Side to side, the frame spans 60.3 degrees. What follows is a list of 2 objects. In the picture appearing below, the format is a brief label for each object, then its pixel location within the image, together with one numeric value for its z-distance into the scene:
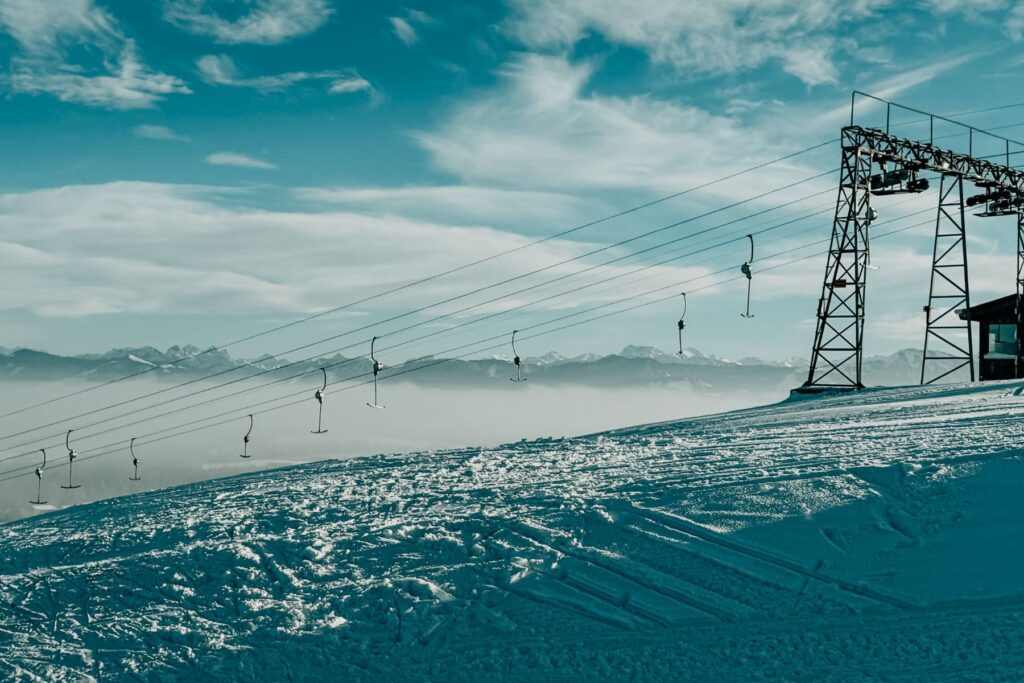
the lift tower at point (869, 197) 29.58
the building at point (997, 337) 37.22
